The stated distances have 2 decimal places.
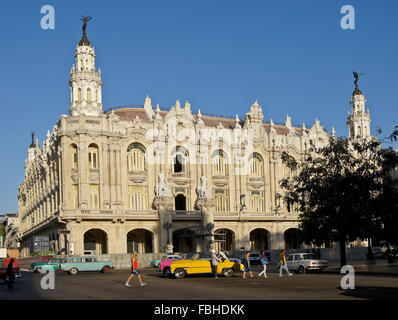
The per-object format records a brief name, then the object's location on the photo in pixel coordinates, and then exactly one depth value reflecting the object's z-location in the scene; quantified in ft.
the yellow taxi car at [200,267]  112.57
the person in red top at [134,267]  91.30
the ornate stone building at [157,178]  211.41
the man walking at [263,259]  109.45
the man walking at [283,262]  110.50
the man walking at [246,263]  108.41
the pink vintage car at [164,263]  131.81
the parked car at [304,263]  125.08
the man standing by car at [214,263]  110.22
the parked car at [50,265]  151.84
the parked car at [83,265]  146.24
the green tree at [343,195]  123.13
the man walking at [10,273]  94.60
